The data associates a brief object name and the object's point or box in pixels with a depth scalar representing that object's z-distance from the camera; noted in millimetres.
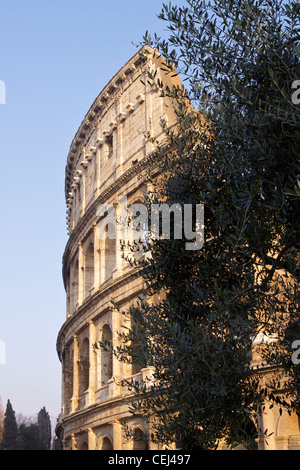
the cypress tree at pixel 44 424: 81250
